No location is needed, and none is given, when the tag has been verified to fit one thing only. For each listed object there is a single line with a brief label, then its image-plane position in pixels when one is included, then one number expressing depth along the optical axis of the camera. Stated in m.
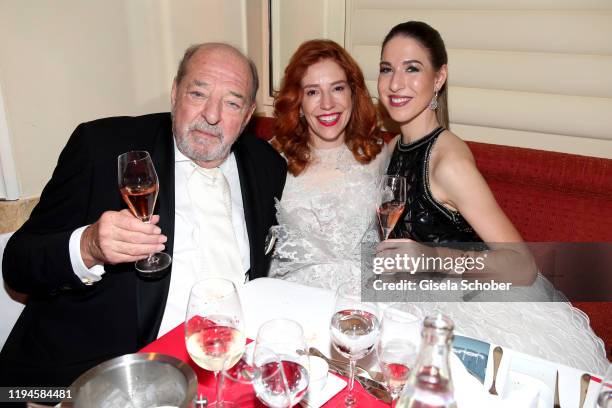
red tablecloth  1.11
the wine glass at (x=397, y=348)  1.01
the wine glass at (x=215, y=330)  1.01
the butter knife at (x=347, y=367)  1.20
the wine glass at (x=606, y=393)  0.88
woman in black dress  1.85
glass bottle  0.75
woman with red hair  2.48
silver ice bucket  0.92
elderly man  1.72
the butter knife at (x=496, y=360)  1.14
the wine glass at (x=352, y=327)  1.08
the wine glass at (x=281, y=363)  0.89
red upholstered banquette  2.33
